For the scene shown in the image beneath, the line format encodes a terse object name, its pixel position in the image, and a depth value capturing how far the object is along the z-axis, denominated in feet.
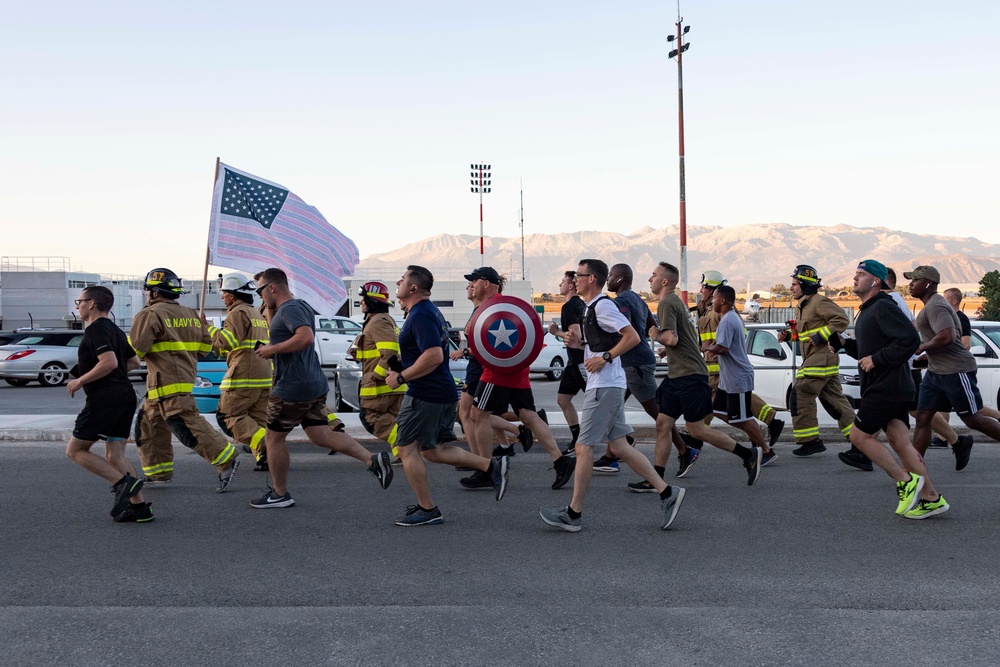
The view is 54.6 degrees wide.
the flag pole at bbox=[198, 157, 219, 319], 29.57
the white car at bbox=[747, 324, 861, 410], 41.22
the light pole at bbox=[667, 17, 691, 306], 93.91
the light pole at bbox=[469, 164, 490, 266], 224.74
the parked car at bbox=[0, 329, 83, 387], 70.23
